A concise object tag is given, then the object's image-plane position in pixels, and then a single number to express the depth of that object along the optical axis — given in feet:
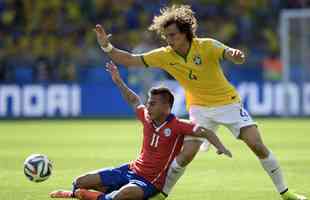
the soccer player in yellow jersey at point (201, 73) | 62.34
